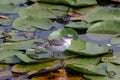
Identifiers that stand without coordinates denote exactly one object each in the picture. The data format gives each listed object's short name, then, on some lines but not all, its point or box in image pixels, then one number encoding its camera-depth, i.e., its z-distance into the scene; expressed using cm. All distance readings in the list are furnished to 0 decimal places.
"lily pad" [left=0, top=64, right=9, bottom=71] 600
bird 612
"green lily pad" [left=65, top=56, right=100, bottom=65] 609
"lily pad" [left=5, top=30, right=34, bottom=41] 688
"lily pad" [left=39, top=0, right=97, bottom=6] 835
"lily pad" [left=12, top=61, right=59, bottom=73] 592
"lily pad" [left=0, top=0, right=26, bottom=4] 855
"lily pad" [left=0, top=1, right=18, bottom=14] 825
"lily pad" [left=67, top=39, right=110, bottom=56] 617
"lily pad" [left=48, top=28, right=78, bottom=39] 685
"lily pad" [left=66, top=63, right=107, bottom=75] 568
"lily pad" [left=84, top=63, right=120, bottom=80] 561
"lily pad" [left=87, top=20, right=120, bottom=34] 720
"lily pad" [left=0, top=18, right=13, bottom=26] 766
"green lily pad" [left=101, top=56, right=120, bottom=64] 605
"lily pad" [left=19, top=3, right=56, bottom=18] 792
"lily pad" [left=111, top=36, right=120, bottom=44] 673
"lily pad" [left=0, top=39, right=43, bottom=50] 648
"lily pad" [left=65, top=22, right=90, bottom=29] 738
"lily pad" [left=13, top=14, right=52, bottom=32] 737
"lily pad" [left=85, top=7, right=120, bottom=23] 768
